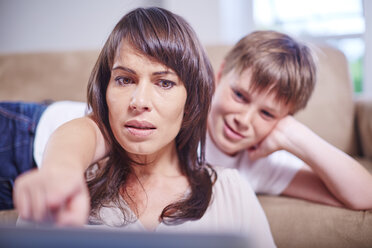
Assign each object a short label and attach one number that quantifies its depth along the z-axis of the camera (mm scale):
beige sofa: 1037
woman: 469
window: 1847
